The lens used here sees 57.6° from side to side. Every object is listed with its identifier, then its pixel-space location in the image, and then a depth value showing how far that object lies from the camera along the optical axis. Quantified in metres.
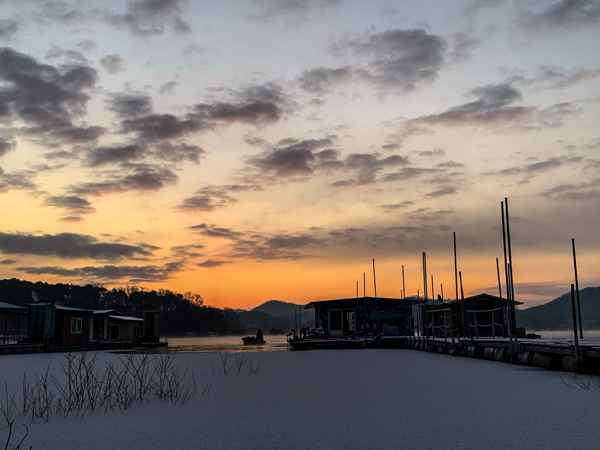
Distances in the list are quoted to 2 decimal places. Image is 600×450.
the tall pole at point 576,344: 17.41
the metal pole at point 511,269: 22.25
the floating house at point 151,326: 52.61
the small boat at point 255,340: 61.45
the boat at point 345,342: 42.03
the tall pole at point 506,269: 22.70
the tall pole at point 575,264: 18.72
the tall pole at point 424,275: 38.01
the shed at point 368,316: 48.25
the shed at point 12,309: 36.41
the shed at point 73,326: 41.53
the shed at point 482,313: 47.66
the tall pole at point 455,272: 32.81
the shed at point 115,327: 47.79
